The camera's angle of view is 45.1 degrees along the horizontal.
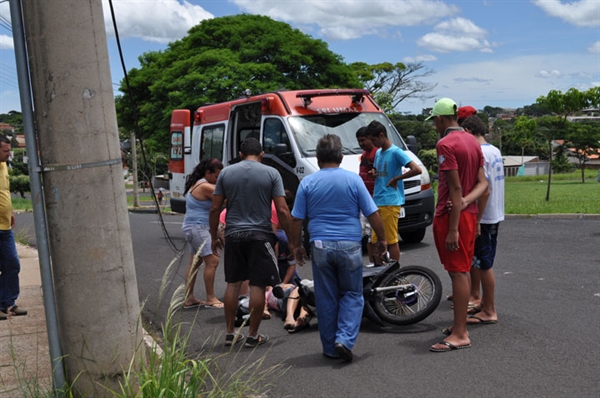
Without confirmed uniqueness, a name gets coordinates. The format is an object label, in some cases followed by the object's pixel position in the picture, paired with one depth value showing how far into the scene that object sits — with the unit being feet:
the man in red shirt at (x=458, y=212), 18.57
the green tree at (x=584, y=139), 158.54
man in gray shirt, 20.33
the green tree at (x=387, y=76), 150.00
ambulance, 37.40
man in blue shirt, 18.66
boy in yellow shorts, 27.25
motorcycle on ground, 21.50
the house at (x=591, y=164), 256.32
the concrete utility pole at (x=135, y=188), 130.98
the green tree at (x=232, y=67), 101.40
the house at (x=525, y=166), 341.82
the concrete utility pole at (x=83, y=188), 12.02
